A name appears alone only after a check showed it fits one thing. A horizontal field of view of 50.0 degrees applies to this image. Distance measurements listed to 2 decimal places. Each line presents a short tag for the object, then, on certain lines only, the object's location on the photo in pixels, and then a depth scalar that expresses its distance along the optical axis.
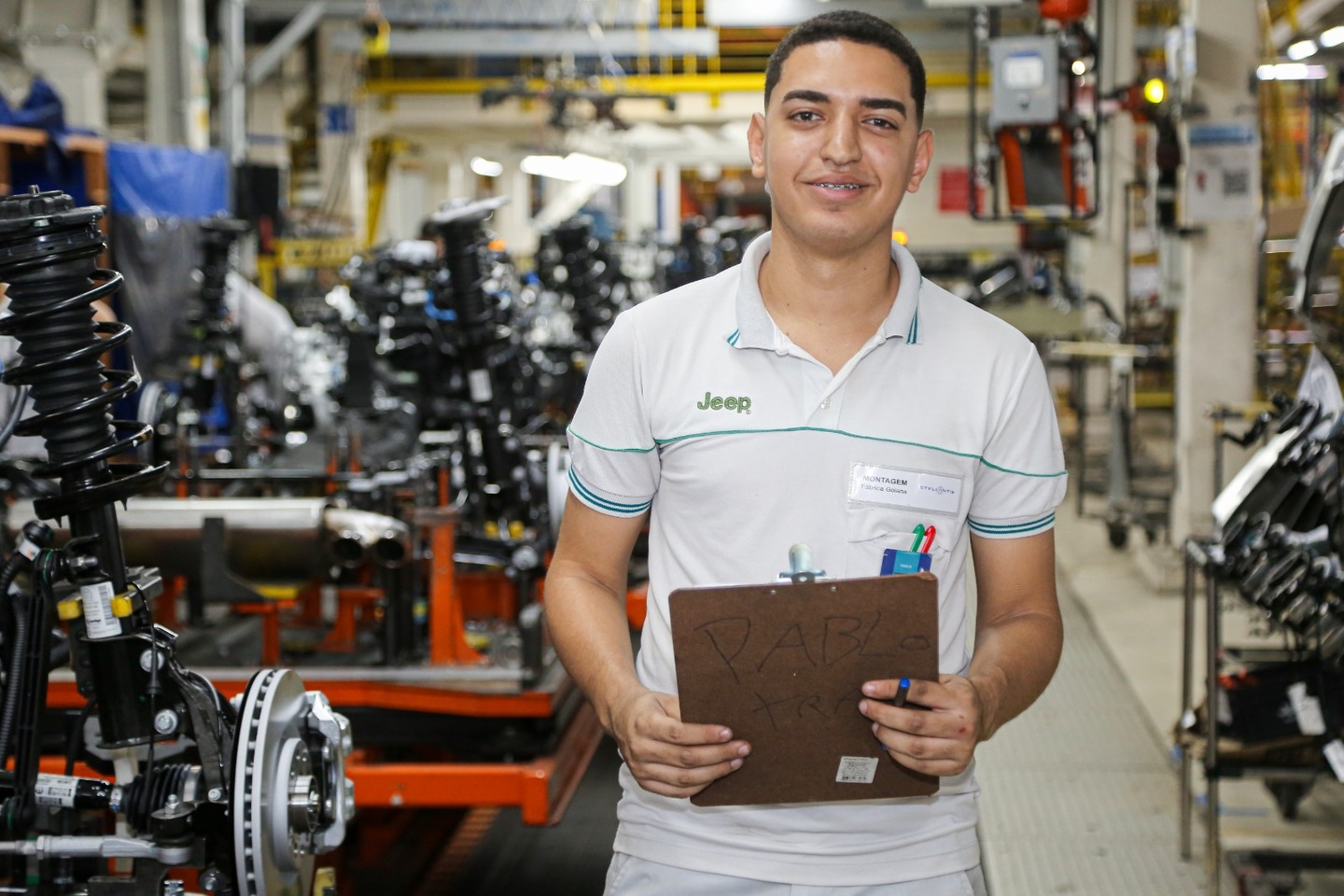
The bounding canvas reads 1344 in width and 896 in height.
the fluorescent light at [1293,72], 6.20
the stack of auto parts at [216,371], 7.60
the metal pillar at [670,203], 25.17
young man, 1.81
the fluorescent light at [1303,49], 6.39
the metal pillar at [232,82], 12.83
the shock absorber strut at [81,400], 2.26
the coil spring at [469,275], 5.31
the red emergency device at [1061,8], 6.54
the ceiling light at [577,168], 14.92
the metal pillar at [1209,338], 7.54
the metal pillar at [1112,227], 11.87
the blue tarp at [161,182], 10.38
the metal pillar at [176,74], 12.29
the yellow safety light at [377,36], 12.88
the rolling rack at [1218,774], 3.63
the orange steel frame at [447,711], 3.70
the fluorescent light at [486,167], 19.41
